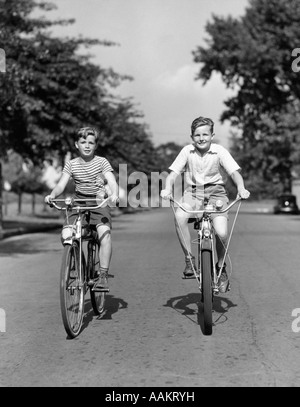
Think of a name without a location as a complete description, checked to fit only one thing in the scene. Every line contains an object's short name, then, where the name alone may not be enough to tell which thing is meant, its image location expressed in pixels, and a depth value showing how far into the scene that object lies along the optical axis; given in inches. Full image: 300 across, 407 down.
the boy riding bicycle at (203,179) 251.8
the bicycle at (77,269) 219.9
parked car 1857.8
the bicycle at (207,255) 224.4
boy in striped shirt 252.8
